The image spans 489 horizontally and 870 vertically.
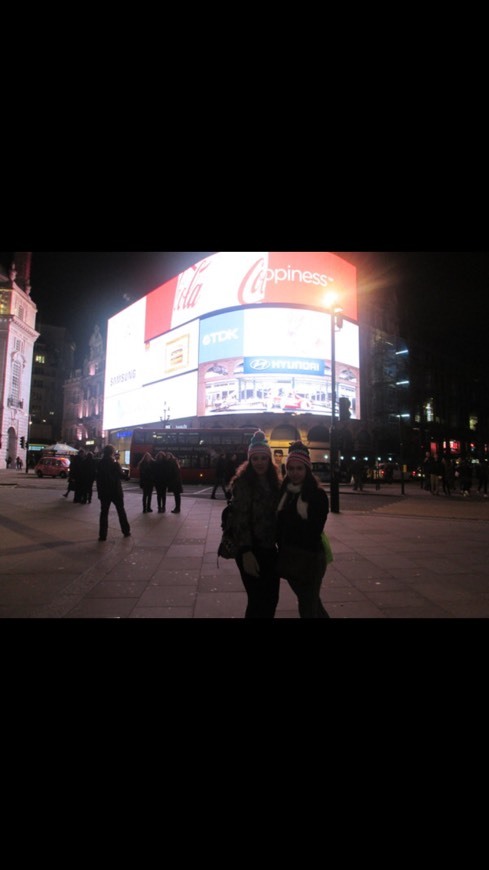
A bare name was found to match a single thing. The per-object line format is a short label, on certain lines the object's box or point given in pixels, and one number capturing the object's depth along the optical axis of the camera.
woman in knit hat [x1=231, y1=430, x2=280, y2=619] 2.94
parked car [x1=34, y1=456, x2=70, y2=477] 31.94
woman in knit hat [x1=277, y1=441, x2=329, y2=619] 2.94
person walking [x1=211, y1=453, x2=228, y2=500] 16.12
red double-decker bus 25.12
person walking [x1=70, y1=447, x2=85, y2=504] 13.89
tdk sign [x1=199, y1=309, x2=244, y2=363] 35.56
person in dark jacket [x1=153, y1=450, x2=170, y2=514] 12.24
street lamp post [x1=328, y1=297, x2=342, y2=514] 12.60
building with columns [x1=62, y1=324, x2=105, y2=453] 69.19
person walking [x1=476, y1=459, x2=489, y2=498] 20.08
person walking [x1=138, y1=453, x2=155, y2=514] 12.20
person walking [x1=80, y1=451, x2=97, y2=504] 13.90
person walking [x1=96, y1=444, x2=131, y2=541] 7.82
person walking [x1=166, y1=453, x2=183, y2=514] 12.29
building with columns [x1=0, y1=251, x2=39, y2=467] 48.78
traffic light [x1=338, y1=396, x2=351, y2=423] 12.44
